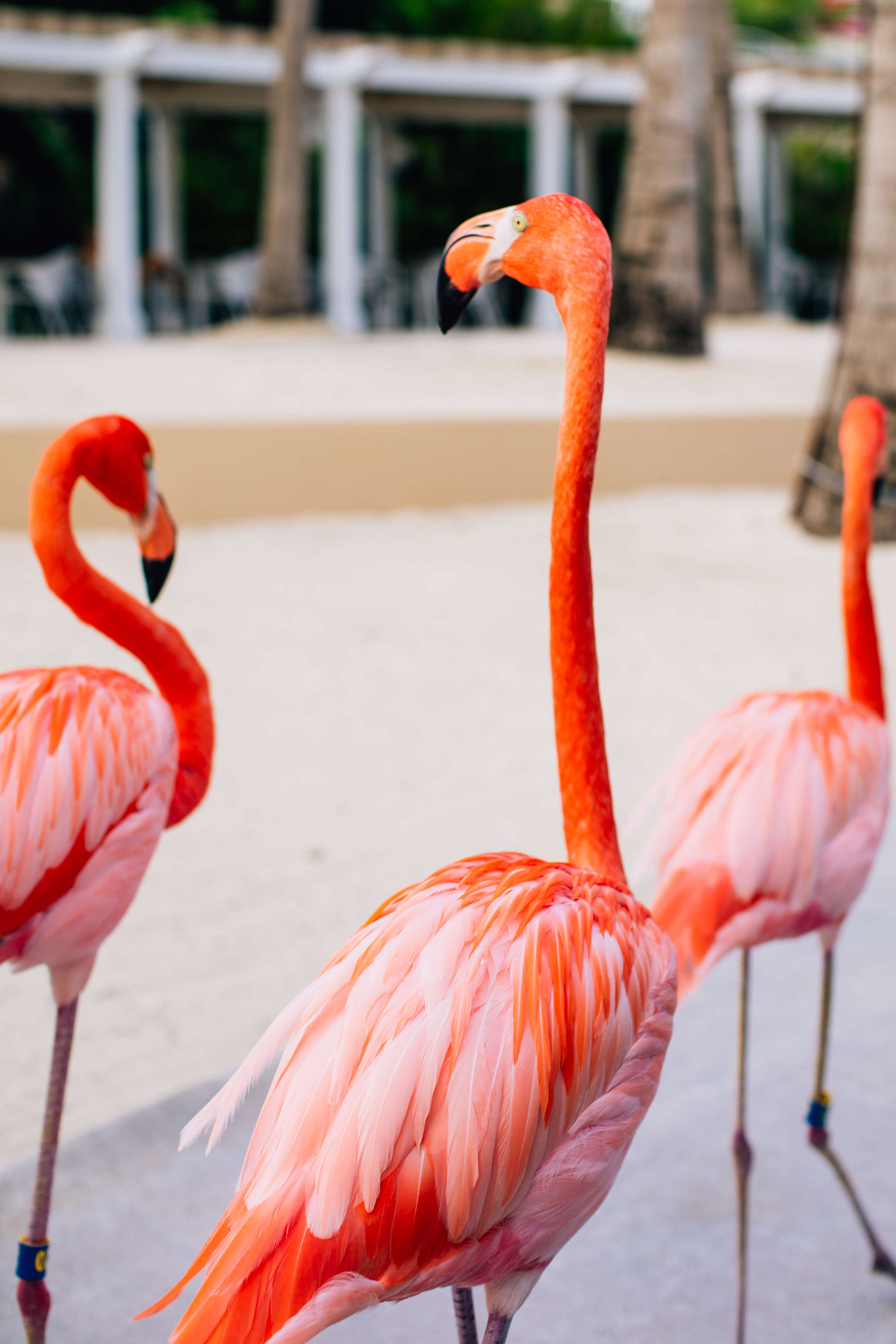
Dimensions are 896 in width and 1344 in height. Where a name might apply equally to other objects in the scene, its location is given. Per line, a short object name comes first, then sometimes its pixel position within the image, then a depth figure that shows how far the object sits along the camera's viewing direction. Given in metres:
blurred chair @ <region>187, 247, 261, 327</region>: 16.78
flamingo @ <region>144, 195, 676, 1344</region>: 1.47
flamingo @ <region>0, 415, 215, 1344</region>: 2.10
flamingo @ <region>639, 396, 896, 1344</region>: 2.43
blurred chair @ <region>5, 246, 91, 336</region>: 14.91
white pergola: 13.53
